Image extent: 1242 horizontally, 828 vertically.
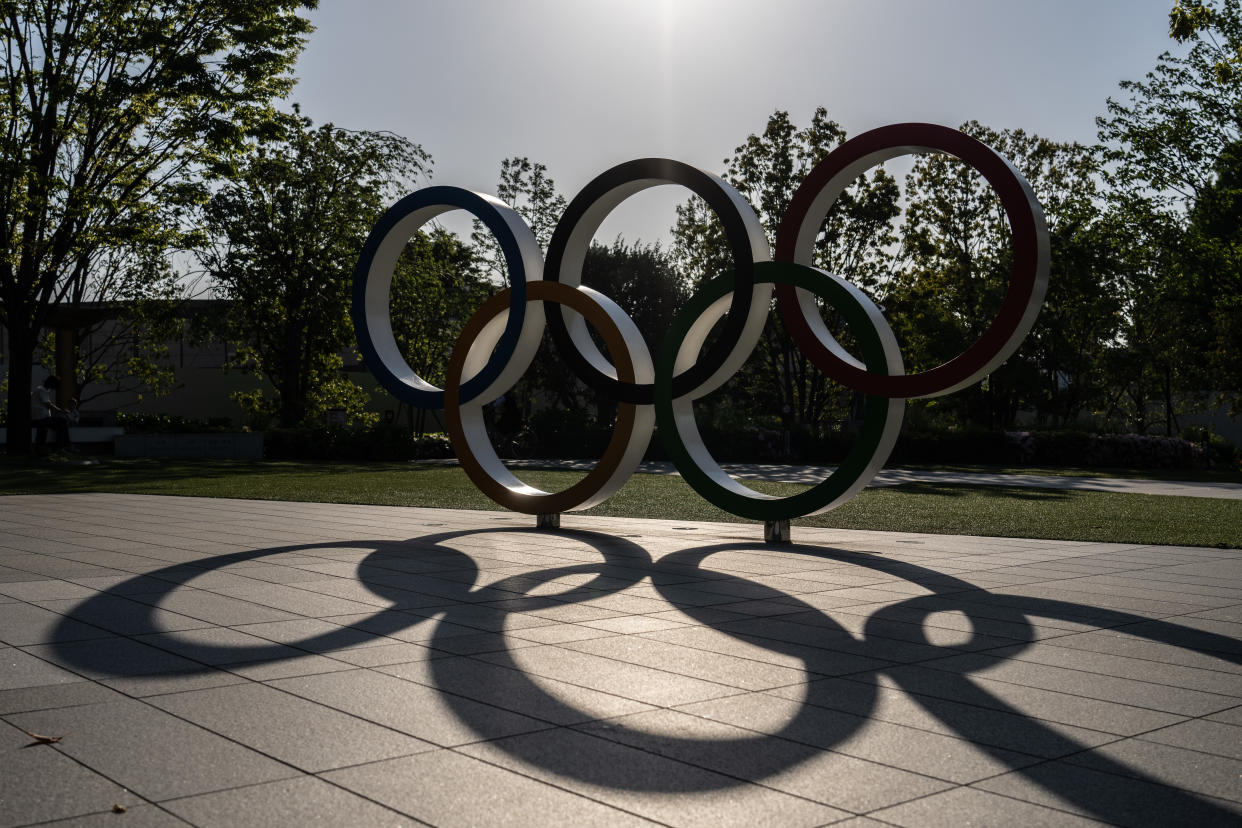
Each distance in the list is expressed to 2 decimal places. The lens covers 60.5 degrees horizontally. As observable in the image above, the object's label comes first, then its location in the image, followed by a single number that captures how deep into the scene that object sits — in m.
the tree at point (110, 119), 25.45
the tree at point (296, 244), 36.81
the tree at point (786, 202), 35.22
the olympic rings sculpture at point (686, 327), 10.12
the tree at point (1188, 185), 33.81
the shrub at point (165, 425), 34.72
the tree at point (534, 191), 47.56
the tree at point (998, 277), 36.69
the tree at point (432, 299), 42.19
